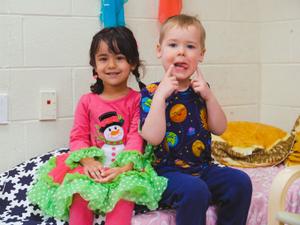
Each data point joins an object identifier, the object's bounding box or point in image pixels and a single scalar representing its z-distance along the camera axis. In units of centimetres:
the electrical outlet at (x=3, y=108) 188
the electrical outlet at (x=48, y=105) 196
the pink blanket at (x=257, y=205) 148
